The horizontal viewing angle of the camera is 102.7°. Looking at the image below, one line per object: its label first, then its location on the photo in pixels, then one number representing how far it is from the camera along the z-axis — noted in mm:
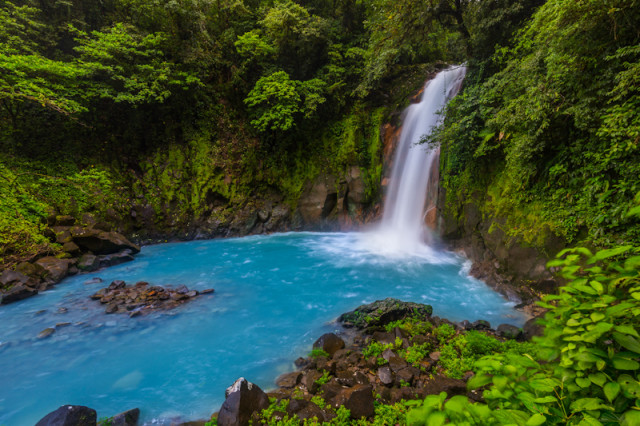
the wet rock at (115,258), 9047
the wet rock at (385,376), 3441
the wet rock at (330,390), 3211
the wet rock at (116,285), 7107
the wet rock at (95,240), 9141
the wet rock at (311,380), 3483
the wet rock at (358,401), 2893
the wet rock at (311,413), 2811
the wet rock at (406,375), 3387
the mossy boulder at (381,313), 4980
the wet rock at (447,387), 2996
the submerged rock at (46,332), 5228
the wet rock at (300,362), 4336
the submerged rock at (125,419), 3160
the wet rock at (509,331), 4479
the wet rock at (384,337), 4307
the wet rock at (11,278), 6840
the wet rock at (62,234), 8781
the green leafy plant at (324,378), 3549
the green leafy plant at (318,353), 4319
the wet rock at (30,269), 7371
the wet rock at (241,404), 2852
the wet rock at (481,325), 4809
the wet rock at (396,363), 3606
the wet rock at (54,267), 7634
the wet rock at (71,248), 8680
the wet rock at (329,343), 4430
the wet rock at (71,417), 2943
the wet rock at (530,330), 4234
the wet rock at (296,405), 2943
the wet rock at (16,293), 6461
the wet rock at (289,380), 3732
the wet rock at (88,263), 8500
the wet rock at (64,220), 9266
